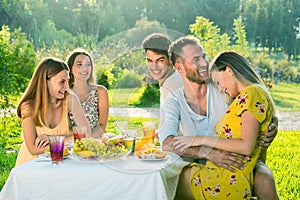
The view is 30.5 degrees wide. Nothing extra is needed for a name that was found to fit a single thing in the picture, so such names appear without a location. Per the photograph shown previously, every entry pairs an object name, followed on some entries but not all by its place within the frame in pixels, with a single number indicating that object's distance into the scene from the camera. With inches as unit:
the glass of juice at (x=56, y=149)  80.4
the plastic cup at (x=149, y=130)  79.4
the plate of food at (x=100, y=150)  79.8
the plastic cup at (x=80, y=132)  85.7
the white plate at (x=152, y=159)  80.1
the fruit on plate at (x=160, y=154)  80.4
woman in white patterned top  99.5
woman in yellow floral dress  84.0
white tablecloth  75.2
